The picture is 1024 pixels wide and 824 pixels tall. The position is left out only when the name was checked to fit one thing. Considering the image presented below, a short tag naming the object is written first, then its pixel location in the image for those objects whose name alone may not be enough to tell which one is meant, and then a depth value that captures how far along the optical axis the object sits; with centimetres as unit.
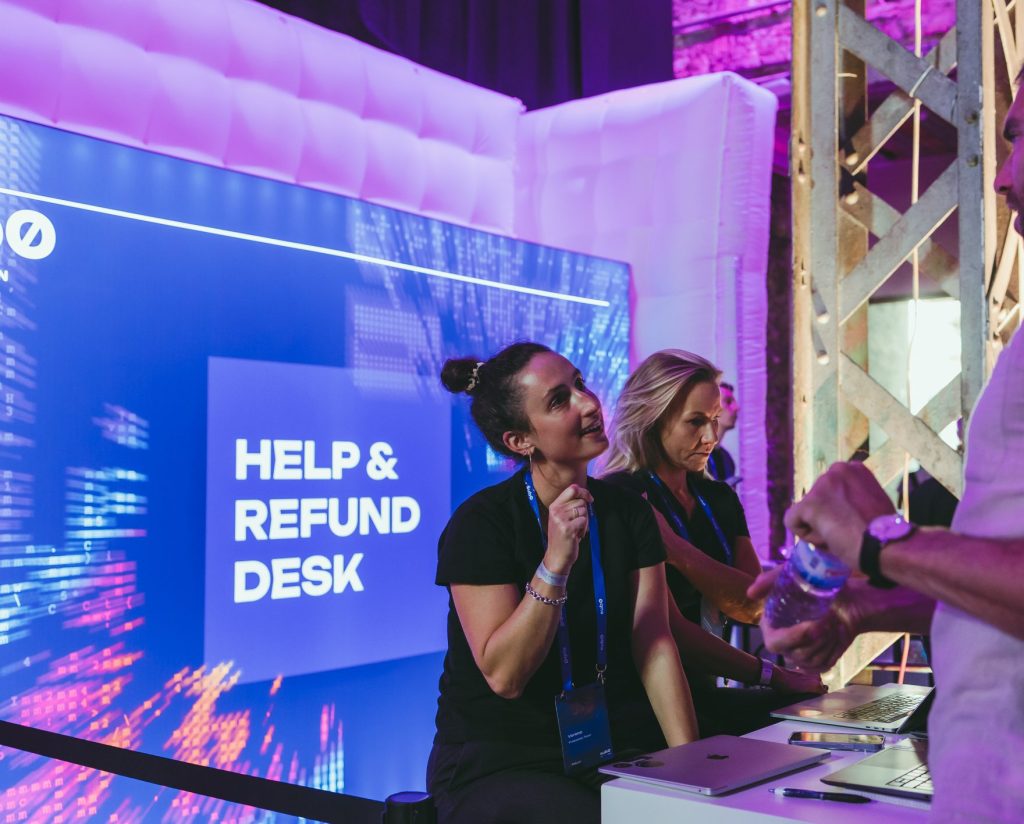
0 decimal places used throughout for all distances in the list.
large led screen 287
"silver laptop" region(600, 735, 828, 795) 144
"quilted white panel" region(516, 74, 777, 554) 513
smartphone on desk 171
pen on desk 138
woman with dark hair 190
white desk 132
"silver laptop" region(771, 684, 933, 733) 181
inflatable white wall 416
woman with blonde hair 247
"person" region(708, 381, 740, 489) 497
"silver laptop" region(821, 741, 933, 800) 138
